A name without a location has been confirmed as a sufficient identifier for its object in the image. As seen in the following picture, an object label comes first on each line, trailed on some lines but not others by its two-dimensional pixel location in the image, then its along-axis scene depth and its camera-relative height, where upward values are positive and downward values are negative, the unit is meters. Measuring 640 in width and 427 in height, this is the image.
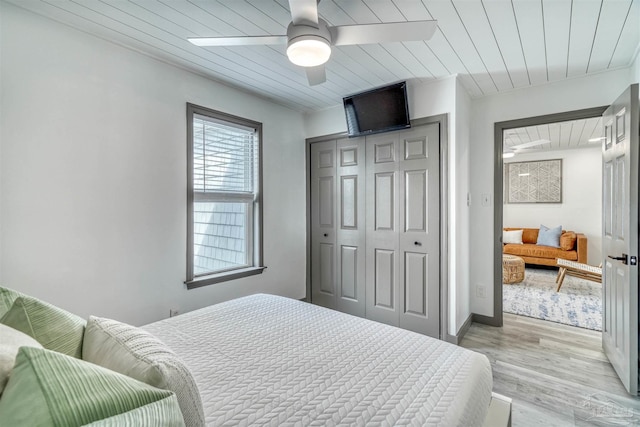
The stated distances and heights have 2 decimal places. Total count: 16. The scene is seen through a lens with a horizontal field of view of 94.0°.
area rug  3.35 -1.15
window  2.68 +0.15
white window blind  2.73 +0.56
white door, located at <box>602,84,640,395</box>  1.97 -0.16
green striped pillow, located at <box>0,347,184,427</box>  0.51 -0.34
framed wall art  6.08 +0.68
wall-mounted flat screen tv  2.83 +1.03
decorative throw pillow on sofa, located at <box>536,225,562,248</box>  5.62 -0.45
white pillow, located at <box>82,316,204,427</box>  0.75 -0.40
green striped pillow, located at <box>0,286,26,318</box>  0.97 -0.29
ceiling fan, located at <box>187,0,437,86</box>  1.41 +0.91
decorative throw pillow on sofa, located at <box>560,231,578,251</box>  5.37 -0.50
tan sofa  5.32 -0.69
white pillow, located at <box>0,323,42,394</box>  0.60 -0.31
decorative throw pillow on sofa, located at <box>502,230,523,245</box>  6.04 -0.48
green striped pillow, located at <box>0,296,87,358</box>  0.90 -0.35
